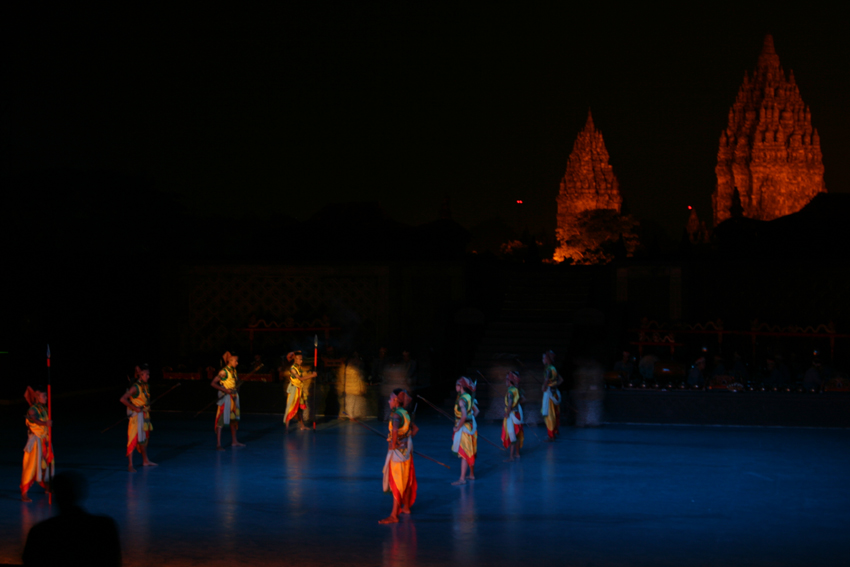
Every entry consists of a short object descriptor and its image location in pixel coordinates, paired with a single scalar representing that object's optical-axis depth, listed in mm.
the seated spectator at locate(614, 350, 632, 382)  19188
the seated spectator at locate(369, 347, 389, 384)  19859
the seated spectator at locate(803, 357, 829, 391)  18000
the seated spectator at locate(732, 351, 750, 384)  18494
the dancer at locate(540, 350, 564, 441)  15805
